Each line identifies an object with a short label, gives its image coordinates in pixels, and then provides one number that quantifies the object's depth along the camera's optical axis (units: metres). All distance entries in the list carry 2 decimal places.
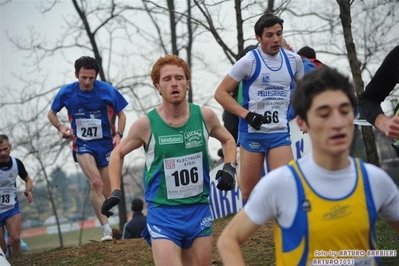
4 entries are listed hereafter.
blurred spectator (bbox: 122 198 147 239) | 23.98
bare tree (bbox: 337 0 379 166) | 17.38
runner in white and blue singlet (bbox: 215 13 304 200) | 14.10
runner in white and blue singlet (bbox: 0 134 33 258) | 23.19
